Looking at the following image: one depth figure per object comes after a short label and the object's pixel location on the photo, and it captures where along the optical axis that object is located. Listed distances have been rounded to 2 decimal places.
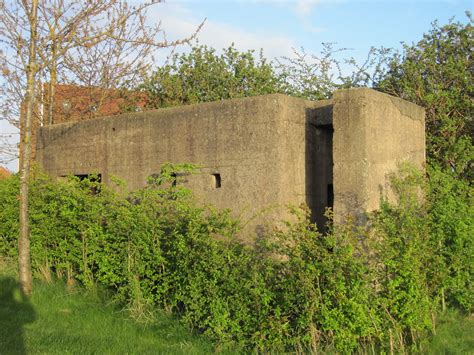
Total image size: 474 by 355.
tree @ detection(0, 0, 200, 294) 7.32
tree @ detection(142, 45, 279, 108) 15.95
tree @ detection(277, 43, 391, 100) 12.96
